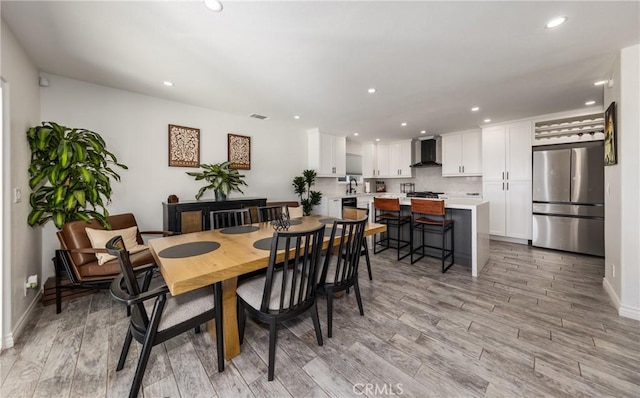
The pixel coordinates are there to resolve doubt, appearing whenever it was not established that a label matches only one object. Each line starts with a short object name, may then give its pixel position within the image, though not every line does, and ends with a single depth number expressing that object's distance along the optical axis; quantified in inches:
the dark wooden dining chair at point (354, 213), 118.9
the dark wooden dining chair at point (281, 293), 58.3
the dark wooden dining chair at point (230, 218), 114.8
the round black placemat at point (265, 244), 68.0
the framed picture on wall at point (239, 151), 166.6
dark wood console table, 125.8
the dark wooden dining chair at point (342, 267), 74.4
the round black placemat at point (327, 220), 108.0
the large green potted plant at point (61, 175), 87.8
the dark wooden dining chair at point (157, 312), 49.5
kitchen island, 122.7
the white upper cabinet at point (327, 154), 210.2
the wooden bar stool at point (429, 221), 127.3
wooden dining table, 50.4
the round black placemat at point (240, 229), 92.5
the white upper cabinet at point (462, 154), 208.1
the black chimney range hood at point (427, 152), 232.8
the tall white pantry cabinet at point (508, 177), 177.3
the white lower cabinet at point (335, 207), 216.8
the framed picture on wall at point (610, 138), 91.3
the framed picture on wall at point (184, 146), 141.6
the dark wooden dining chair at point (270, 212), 122.1
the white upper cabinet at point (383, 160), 272.8
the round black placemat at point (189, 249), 64.2
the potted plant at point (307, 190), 202.4
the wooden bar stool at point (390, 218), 147.4
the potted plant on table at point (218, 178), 143.6
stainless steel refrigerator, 147.9
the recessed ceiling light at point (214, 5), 63.2
